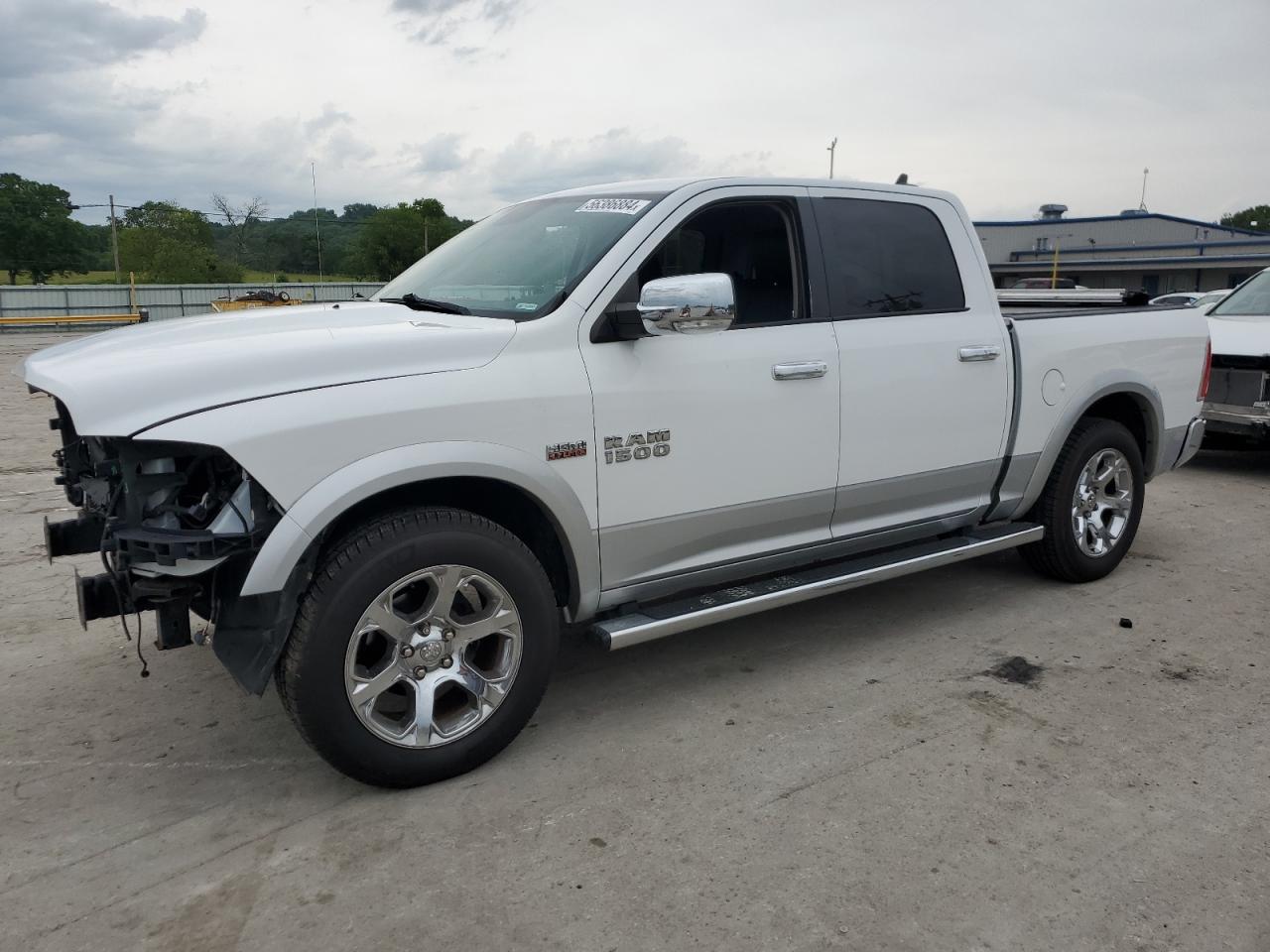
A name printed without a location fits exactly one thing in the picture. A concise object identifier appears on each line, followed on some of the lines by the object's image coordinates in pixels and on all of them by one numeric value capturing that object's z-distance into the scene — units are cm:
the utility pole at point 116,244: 5442
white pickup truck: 300
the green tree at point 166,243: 6322
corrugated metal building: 4628
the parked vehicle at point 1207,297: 1484
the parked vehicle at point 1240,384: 794
